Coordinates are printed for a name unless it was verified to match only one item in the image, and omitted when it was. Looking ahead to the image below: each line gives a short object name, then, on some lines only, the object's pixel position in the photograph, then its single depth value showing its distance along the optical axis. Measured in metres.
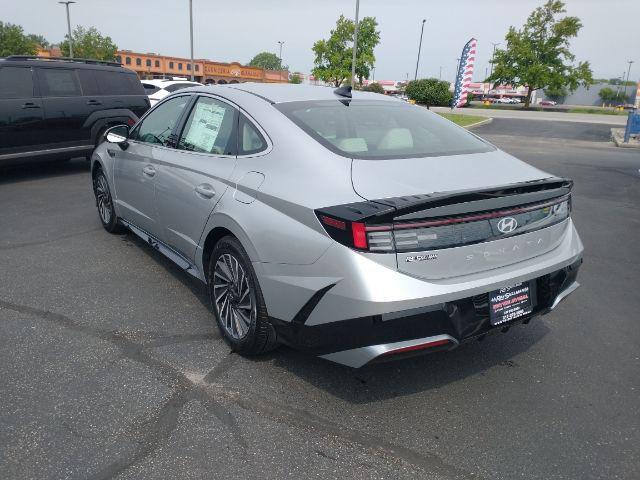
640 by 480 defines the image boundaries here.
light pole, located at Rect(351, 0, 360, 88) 29.26
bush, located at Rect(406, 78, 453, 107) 44.69
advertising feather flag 25.33
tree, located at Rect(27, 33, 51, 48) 138.35
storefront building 76.19
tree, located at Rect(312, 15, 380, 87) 51.12
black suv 8.22
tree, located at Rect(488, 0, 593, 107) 56.38
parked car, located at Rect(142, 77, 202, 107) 15.78
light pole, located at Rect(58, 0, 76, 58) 45.88
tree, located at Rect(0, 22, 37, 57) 52.75
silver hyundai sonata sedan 2.47
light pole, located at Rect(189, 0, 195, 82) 33.41
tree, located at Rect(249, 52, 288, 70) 165.21
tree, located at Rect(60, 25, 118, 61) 58.41
